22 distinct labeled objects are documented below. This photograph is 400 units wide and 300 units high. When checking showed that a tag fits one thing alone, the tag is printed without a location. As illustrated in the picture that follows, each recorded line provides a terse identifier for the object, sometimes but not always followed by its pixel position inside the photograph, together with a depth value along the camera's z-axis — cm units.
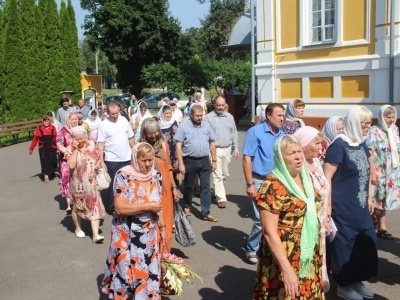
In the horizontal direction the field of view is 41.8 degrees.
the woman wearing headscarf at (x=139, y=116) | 1327
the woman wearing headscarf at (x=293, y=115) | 730
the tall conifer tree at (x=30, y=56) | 2548
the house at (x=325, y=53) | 1534
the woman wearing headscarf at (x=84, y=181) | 745
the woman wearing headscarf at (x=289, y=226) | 359
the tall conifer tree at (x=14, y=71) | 2489
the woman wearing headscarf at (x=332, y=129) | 561
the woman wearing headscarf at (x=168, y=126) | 994
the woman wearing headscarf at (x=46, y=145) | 1327
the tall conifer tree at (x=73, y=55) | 2853
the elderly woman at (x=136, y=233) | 471
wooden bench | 2199
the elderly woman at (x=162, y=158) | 596
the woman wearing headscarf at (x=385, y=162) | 704
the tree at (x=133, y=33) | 4109
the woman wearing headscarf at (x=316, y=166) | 454
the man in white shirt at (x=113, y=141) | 851
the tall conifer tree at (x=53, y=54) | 2691
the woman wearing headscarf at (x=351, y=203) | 500
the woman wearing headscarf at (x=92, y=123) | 1193
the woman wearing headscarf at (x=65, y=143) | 930
